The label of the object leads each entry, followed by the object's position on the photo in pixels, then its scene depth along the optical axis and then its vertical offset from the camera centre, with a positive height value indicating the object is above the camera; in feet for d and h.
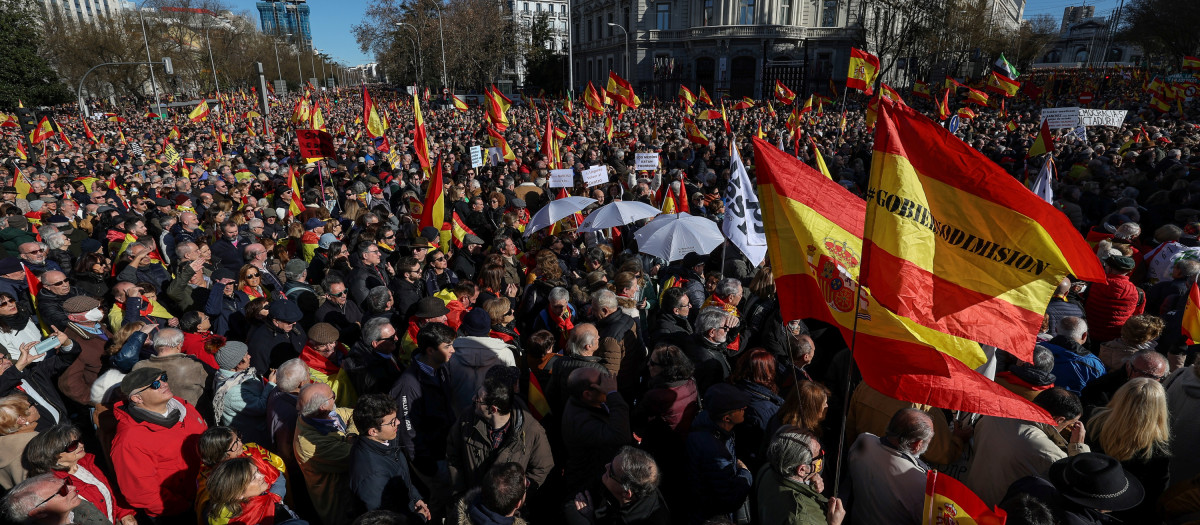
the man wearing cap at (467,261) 21.76 -5.89
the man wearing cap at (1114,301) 16.30 -5.62
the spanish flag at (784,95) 62.64 -0.14
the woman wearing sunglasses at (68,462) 8.66 -5.11
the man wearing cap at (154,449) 10.07 -5.77
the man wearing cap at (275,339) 14.25 -5.56
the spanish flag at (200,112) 59.47 -1.20
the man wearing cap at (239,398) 12.00 -5.81
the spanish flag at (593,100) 59.00 -0.43
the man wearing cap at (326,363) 12.84 -5.51
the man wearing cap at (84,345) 13.43 -5.57
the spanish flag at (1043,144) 35.06 -3.10
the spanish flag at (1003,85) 55.93 +0.58
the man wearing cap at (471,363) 11.80 -5.11
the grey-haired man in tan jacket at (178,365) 12.12 -5.23
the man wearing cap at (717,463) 9.46 -5.63
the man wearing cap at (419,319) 13.79 -4.96
